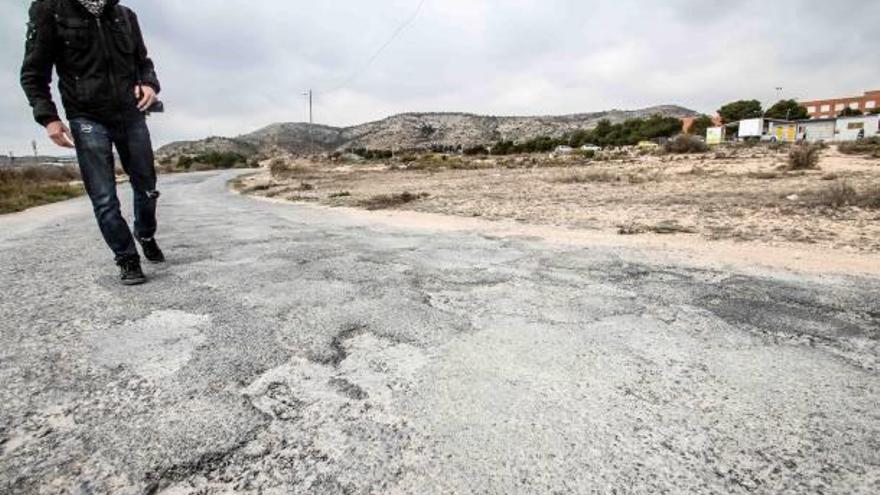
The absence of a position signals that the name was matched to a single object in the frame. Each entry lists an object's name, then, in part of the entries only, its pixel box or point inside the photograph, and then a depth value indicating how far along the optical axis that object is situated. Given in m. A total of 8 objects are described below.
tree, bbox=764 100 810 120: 70.56
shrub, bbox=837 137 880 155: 19.08
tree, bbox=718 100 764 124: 70.81
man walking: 2.85
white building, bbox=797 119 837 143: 60.25
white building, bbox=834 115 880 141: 56.43
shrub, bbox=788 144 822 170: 12.59
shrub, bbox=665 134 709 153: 25.61
